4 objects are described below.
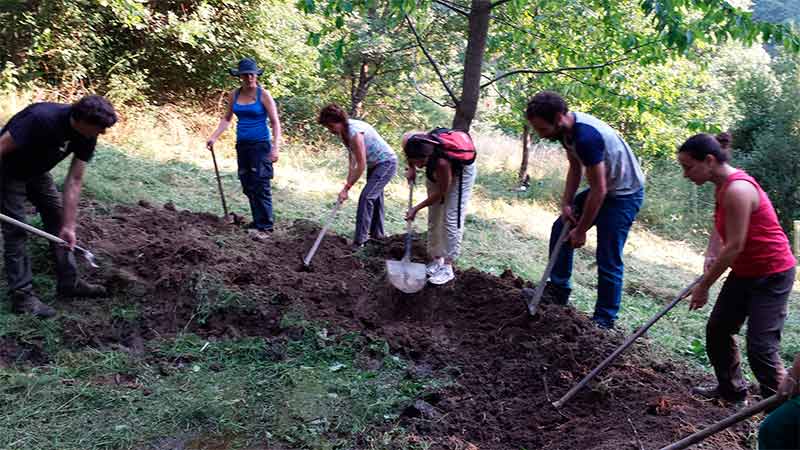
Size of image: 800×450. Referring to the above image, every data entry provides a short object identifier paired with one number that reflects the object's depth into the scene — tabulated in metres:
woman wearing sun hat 5.82
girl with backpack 4.46
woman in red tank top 2.85
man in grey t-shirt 3.79
